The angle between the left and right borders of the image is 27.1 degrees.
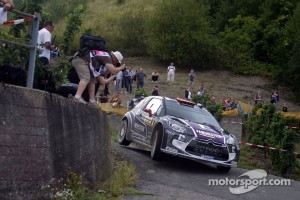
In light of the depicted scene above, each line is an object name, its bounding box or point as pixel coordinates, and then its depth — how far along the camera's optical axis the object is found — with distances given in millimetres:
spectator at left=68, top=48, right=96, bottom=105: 10320
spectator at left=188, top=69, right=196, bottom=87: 43156
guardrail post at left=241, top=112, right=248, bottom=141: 24922
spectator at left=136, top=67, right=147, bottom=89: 37938
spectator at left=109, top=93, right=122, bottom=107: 26047
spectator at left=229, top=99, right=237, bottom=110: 31392
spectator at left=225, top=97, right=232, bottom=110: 31152
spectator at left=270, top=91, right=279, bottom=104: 39241
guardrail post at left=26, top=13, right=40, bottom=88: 7941
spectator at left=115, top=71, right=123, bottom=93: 34938
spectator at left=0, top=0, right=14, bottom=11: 7638
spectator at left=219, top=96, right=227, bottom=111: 30573
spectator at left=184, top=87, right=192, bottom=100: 34681
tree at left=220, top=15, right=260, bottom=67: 54781
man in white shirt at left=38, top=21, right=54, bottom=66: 10064
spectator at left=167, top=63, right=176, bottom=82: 45803
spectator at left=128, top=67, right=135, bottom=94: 36366
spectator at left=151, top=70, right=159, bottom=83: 43500
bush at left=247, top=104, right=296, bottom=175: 20062
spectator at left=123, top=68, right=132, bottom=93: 36212
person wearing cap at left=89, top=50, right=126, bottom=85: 10711
